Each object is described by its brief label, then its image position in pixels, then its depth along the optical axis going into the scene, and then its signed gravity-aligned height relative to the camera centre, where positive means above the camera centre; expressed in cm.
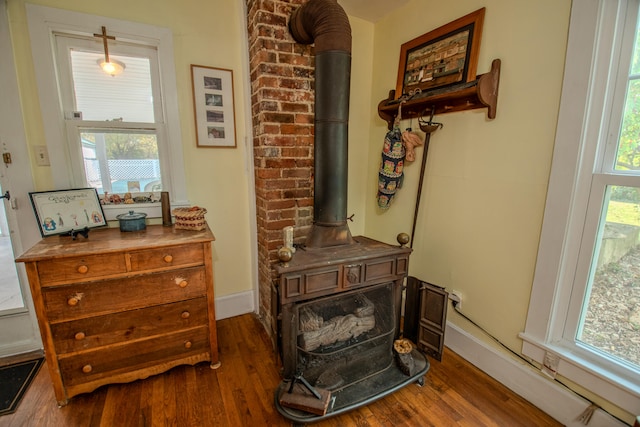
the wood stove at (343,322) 145 -90
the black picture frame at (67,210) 163 -28
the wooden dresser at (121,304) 140 -74
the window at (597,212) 118 -19
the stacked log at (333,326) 157 -93
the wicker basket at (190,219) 175 -33
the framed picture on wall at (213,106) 198 +43
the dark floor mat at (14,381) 148 -123
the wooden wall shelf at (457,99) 152 +41
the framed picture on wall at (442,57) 162 +70
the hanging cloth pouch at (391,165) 202 +2
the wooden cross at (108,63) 172 +63
